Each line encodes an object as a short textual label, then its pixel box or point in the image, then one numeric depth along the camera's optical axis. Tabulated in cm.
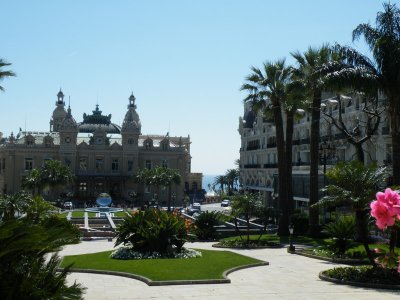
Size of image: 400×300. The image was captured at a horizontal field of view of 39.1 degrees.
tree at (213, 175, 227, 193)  13061
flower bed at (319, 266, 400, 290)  1883
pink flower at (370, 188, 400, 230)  944
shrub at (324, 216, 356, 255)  2620
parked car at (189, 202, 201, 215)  6731
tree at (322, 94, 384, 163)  3090
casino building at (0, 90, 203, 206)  9031
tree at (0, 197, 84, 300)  817
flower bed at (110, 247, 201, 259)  2614
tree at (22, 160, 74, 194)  7262
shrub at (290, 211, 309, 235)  4050
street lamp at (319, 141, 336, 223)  3628
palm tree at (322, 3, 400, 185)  2816
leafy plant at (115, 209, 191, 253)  2667
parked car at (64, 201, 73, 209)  7656
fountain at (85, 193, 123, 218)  6366
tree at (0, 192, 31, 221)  3797
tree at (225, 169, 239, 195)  12512
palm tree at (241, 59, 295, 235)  3953
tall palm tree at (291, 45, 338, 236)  3712
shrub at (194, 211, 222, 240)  3925
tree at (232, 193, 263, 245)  3450
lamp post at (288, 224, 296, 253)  2977
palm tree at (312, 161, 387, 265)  2108
